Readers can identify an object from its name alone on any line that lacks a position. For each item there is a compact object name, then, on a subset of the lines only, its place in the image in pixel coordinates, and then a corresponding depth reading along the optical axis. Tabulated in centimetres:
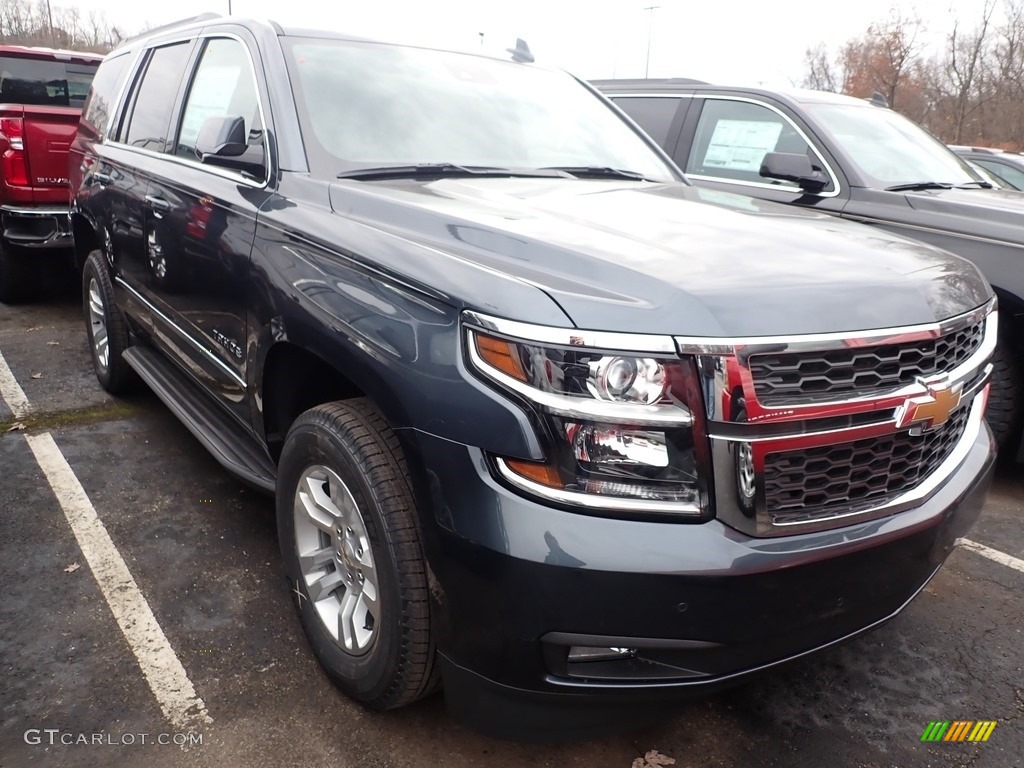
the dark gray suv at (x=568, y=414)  171
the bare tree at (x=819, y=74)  3630
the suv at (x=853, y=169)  404
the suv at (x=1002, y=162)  933
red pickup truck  571
